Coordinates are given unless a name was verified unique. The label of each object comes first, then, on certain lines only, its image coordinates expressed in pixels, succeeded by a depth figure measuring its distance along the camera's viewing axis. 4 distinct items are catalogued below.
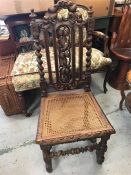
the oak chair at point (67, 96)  1.12
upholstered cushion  1.62
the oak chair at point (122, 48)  1.96
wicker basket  1.64
